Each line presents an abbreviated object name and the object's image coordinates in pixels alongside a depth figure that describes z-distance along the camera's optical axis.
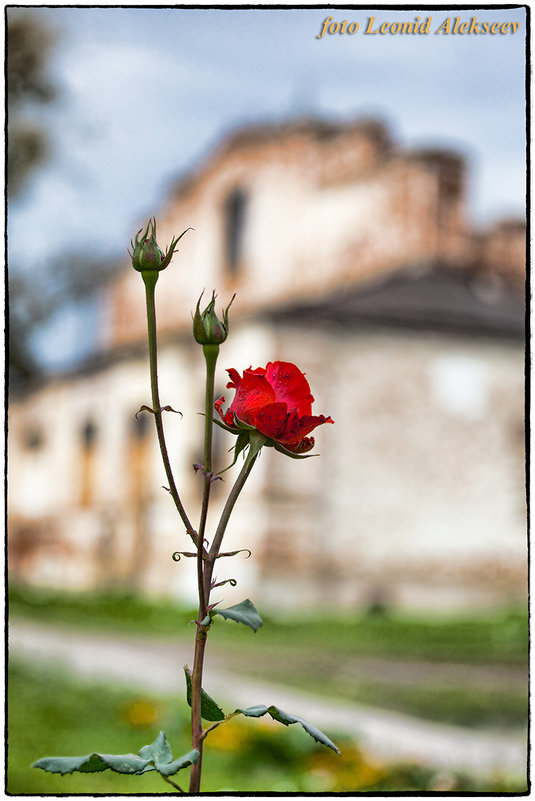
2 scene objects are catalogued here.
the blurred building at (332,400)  13.10
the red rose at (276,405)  1.13
